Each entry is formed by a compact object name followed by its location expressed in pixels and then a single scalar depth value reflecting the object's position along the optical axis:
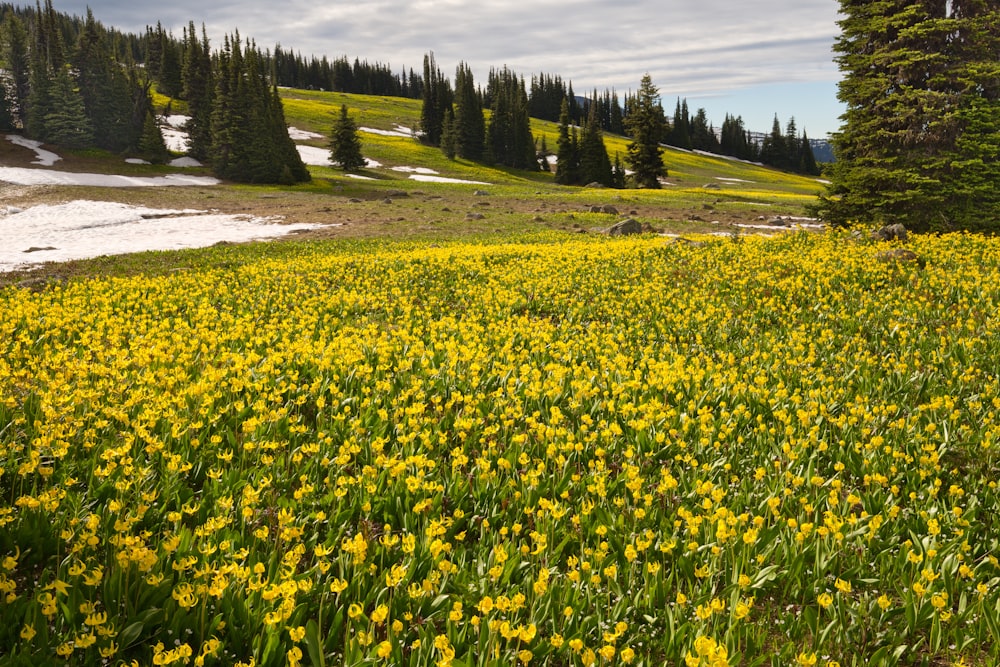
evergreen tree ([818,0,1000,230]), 17.44
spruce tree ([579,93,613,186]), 71.69
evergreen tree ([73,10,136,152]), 62.97
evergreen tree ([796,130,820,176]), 125.38
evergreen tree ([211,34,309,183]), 55.16
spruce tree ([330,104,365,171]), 68.62
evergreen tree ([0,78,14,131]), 64.12
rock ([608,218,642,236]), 25.45
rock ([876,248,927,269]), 12.80
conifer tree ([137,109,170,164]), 60.25
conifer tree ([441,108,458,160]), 88.50
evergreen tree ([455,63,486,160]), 88.69
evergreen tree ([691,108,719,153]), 135.38
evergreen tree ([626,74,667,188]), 61.34
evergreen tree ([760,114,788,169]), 124.38
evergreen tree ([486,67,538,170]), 90.38
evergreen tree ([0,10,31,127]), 68.38
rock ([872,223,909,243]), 16.92
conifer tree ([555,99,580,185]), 76.06
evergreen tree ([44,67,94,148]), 61.56
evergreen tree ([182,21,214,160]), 63.28
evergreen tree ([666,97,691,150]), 131.50
